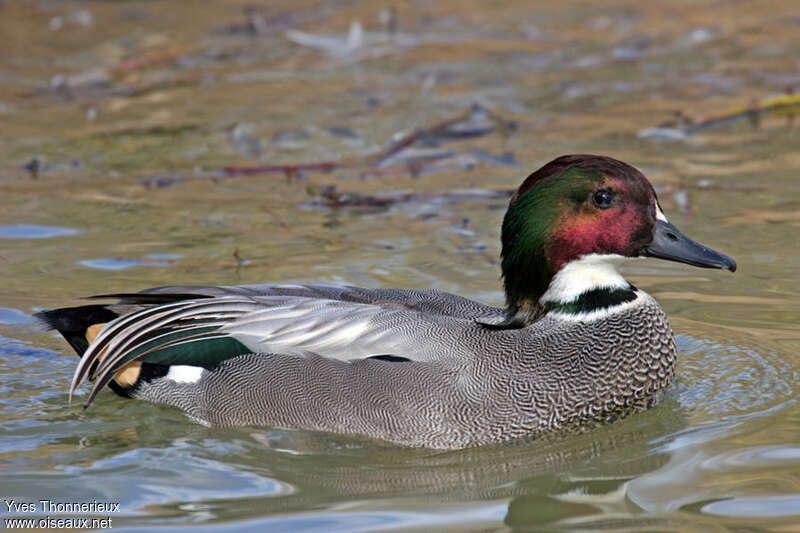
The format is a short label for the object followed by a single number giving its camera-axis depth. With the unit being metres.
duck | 10.23
